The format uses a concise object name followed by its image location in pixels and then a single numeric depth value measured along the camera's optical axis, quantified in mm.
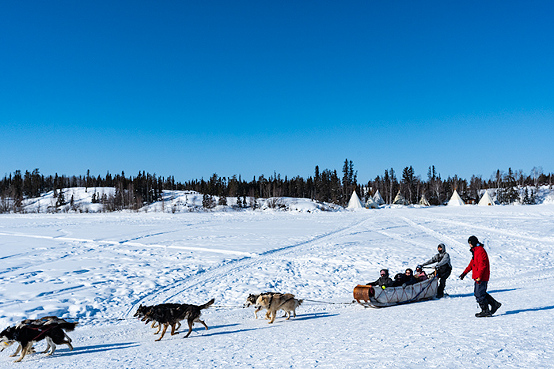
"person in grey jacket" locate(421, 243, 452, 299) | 8758
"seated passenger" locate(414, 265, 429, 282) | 8660
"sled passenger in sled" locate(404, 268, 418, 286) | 8309
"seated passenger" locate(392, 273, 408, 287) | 8167
